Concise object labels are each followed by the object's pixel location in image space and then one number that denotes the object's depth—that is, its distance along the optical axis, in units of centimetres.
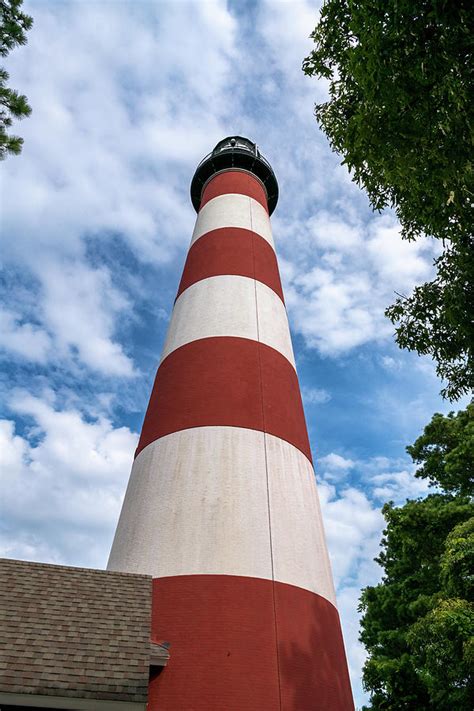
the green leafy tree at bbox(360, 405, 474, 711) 890
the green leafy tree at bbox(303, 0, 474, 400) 480
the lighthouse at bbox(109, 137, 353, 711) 635
